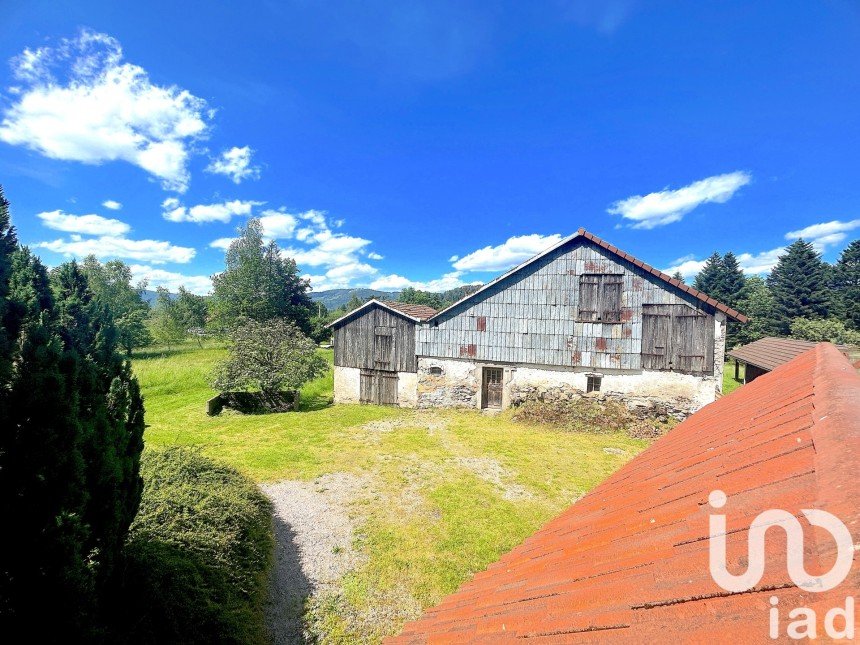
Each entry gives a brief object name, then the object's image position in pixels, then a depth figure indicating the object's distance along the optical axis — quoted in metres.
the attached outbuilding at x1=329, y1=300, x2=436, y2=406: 17.11
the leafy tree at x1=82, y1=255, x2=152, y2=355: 33.69
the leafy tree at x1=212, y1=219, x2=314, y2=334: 37.22
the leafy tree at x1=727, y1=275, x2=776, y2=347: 39.69
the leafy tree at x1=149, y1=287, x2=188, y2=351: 37.16
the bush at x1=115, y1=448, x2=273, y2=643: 4.12
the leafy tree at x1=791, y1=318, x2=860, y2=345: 30.94
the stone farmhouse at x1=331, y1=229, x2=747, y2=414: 13.42
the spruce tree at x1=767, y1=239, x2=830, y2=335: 39.72
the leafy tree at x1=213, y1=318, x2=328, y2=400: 16.27
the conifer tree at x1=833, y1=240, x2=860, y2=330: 35.34
